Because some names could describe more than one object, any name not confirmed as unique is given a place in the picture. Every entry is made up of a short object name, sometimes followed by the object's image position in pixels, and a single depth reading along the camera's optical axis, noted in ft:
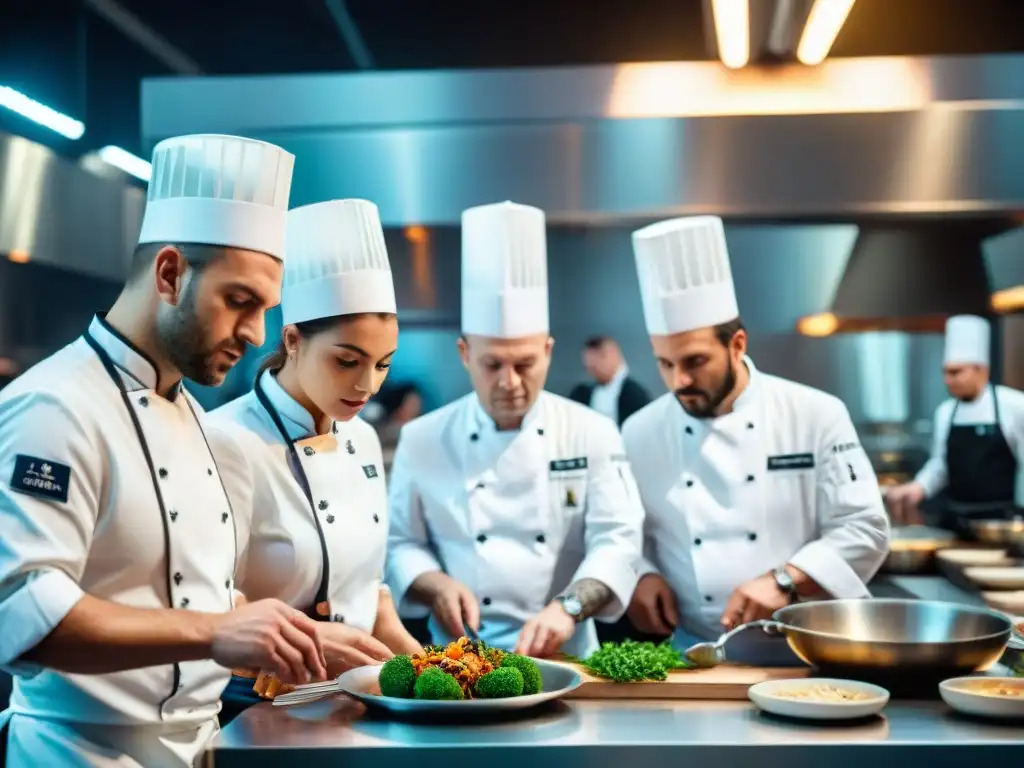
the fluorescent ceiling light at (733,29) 9.90
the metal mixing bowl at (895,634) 6.27
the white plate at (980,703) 5.72
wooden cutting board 6.58
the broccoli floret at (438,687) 5.91
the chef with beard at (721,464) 9.51
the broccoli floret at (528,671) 6.11
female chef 7.32
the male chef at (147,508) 5.17
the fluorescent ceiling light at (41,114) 16.49
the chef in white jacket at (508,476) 9.45
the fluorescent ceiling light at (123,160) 18.86
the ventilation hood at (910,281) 15.01
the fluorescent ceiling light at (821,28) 9.79
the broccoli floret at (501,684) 5.94
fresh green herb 6.70
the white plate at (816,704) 5.74
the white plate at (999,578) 11.00
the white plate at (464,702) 5.83
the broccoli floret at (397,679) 6.06
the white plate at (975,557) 12.26
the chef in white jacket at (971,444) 15.96
